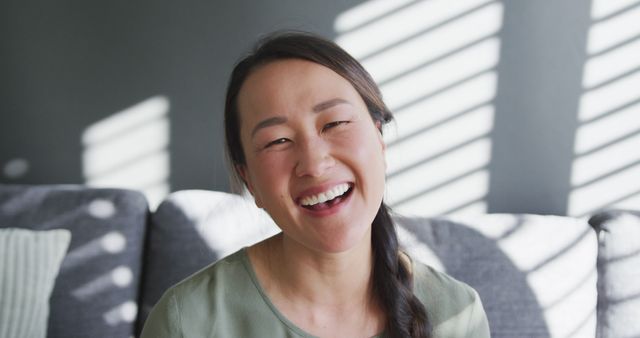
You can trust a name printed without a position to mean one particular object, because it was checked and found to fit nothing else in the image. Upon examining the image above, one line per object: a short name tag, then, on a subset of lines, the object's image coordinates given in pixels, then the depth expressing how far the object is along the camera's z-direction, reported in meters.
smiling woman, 1.05
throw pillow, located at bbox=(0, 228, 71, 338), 1.63
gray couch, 1.64
